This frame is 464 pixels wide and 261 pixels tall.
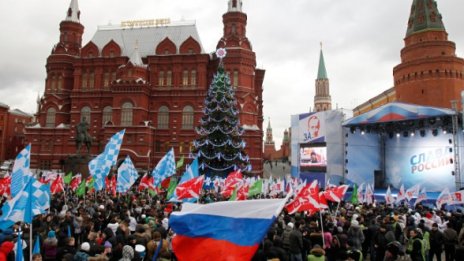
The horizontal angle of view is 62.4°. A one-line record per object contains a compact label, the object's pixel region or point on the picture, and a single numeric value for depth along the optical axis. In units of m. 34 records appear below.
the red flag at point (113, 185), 20.53
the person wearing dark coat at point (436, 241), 10.48
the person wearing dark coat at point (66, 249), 7.81
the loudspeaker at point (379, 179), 33.38
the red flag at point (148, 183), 17.88
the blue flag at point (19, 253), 6.78
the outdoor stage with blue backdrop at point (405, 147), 27.56
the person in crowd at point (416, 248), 8.98
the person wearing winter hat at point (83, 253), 6.94
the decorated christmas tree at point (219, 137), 34.50
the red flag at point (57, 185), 17.06
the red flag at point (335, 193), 13.25
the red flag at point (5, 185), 17.12
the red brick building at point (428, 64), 44.25
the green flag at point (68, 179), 20.81
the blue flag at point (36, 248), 7.74
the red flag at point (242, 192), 17.17
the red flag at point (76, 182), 20.63
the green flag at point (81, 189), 17.84
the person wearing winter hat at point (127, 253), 7.04
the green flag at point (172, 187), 17.09
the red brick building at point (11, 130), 74.19
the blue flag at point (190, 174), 13.99
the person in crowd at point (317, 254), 6.94
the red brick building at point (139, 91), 50.25
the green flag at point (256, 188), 18.81
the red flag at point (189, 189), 13.62
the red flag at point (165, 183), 23.96
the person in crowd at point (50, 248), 7.84
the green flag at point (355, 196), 17.21
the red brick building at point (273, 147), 157.18
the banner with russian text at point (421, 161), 27.94
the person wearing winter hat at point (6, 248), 7.07
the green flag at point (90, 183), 19.57
